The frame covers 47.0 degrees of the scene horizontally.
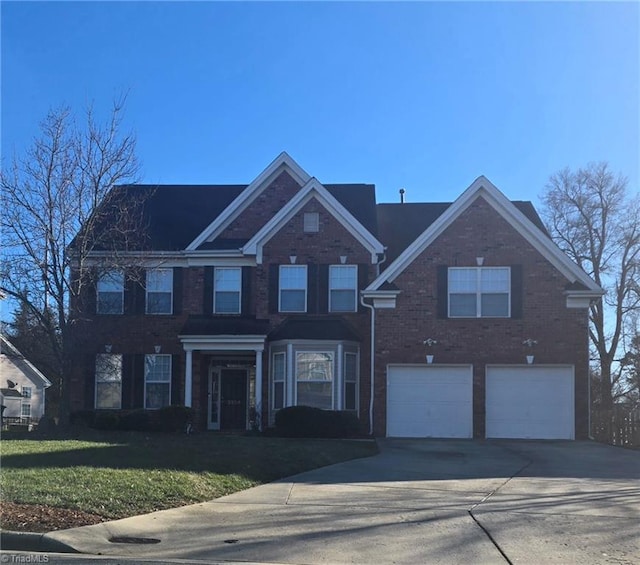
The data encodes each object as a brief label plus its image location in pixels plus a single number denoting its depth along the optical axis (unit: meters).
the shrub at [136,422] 22.34
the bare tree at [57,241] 18.70
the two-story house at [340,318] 21.75
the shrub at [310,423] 20.72
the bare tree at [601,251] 38.31
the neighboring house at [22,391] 41.59
